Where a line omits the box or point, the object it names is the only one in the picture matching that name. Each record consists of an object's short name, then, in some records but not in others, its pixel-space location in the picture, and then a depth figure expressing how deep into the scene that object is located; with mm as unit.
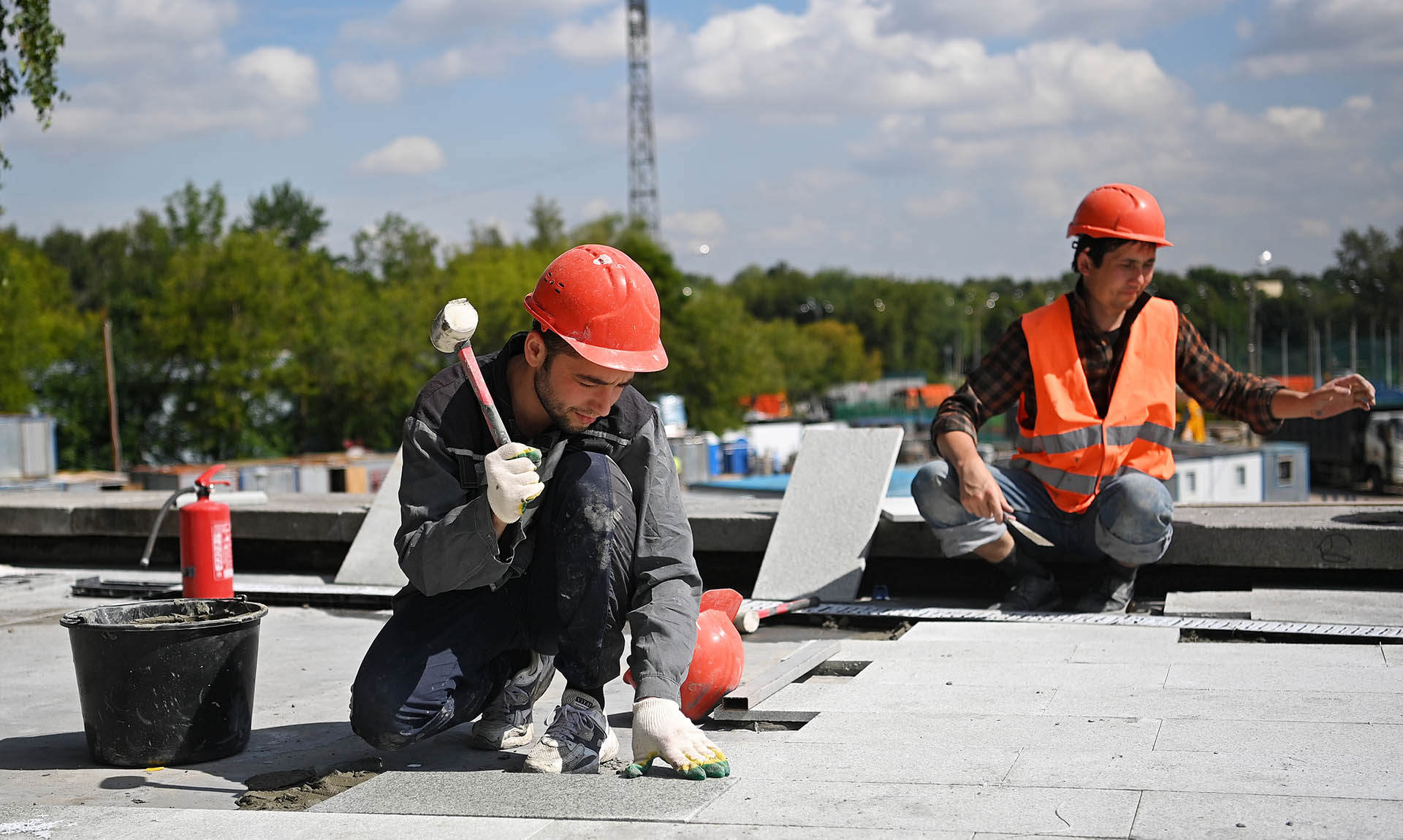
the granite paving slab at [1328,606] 5012
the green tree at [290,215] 92438
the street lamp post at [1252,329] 34000
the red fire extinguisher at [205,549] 5957
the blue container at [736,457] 49125
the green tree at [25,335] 36844
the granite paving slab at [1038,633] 4875
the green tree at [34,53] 11023
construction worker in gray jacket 3258
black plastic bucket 3562
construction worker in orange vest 5219
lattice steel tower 78625
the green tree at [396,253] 56906
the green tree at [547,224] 76625
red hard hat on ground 3717
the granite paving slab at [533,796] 2850
